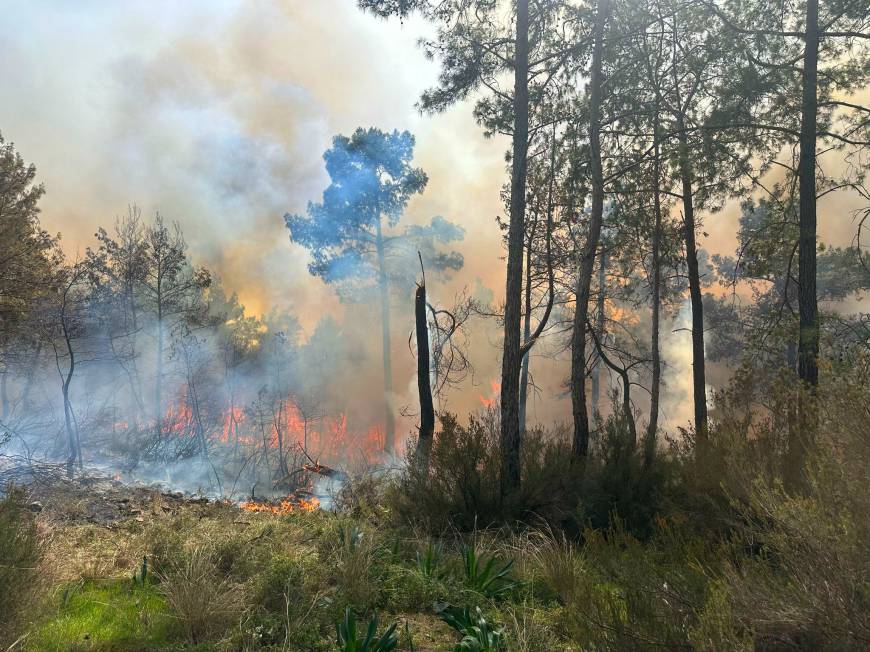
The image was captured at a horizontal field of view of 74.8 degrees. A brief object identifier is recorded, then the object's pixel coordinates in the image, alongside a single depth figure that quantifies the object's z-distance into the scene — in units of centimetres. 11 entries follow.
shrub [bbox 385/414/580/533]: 814
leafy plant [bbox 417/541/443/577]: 554
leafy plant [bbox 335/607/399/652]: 389
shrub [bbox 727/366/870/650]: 276
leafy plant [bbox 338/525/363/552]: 570
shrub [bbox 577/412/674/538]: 813
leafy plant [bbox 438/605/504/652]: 387
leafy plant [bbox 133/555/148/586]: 562
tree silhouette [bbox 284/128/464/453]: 2766
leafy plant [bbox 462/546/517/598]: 518
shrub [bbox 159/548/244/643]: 448
